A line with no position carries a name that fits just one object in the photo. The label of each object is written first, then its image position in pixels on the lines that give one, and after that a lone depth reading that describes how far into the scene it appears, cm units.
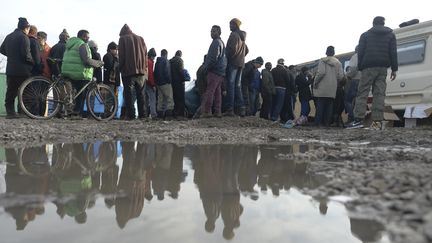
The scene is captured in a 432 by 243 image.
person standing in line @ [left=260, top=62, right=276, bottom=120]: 935
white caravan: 758
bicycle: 663
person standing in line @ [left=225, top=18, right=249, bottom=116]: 752
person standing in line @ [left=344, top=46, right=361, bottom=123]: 875
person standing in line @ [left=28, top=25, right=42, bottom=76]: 711
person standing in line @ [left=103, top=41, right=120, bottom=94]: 849
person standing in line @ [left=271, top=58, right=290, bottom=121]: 977
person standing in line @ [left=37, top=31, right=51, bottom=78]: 794
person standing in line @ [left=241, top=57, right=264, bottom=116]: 921
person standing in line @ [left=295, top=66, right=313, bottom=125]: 1043
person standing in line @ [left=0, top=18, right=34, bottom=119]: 682
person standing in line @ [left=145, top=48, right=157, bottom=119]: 921
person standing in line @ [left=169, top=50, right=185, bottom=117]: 902
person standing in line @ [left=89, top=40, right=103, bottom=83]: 821
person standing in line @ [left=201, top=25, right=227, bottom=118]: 716
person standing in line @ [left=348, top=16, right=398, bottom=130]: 660
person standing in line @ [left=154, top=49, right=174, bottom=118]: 895
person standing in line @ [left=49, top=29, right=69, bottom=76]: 786
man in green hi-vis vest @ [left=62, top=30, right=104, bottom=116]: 700
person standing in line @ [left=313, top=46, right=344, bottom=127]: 804
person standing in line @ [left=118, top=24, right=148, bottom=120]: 723
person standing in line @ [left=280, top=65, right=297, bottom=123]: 1017
